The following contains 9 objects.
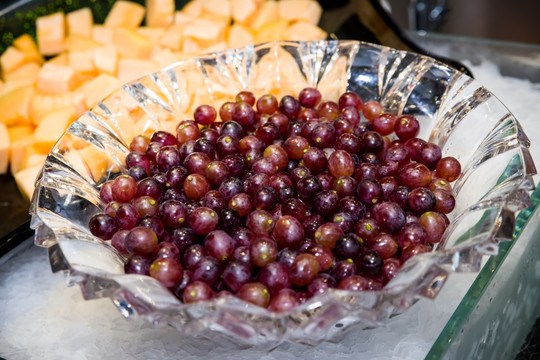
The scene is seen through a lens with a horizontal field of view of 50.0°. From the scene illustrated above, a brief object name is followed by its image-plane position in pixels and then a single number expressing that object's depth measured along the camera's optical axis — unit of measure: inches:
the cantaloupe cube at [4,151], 46.9
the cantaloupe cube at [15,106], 50.1
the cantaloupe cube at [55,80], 51.8
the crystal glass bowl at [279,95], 24.5
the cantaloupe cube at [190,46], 55.4
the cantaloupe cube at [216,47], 54.2
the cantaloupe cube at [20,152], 46.9
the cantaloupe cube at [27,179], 44.1
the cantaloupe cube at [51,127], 47.0
